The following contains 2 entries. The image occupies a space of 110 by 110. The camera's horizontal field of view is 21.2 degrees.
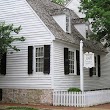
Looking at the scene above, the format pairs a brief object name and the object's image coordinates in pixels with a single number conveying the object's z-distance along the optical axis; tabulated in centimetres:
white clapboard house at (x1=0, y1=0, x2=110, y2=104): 2025
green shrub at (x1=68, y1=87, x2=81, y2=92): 1967
